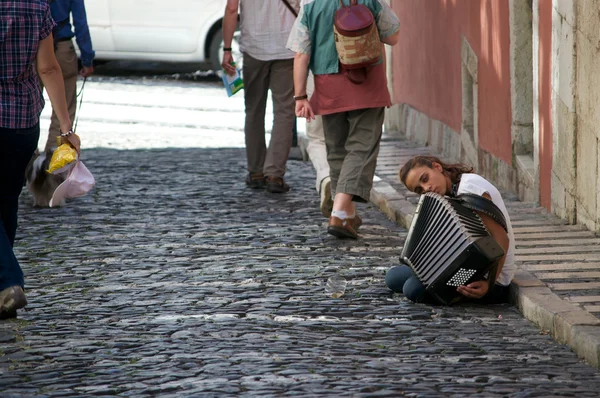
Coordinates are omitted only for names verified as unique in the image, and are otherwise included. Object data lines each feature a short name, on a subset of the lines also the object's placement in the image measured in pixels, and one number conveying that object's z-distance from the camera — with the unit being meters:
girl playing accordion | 11.10
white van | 34.98
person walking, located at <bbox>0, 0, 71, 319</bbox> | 11.03
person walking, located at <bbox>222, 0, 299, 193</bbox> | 18.23
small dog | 17.36
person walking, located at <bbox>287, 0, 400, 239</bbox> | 14.63
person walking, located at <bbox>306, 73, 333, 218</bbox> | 16.07
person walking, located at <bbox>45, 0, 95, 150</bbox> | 18.97
